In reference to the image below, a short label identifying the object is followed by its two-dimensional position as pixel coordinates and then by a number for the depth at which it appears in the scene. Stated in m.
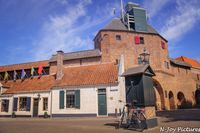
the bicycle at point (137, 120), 9.19
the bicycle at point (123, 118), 10.11
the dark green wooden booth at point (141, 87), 9.59
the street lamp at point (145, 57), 11.85
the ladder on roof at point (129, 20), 29.65
